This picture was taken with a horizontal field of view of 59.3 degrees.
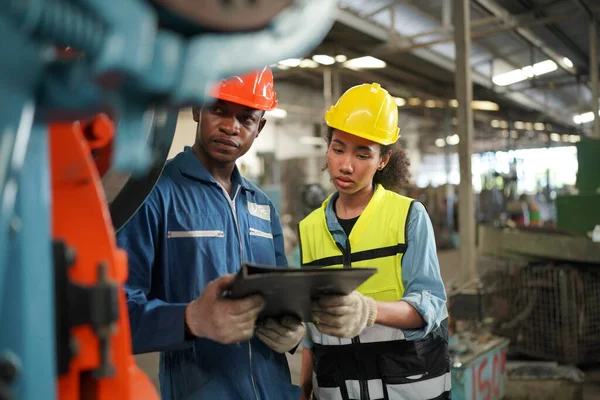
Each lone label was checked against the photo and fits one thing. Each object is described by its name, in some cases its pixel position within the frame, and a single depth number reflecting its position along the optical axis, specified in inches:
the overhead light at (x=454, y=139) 785.7
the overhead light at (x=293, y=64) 365.3
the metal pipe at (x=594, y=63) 353.7
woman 64.6
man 47.4
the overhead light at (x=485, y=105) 573.6
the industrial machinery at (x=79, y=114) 18.6
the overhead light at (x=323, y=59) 389.7
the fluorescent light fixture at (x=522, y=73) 461.4
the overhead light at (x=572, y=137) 749.0
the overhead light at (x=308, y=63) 398.3
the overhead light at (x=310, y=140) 642.8
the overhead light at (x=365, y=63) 395.6
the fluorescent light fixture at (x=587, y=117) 630.6
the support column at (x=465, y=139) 230.1
